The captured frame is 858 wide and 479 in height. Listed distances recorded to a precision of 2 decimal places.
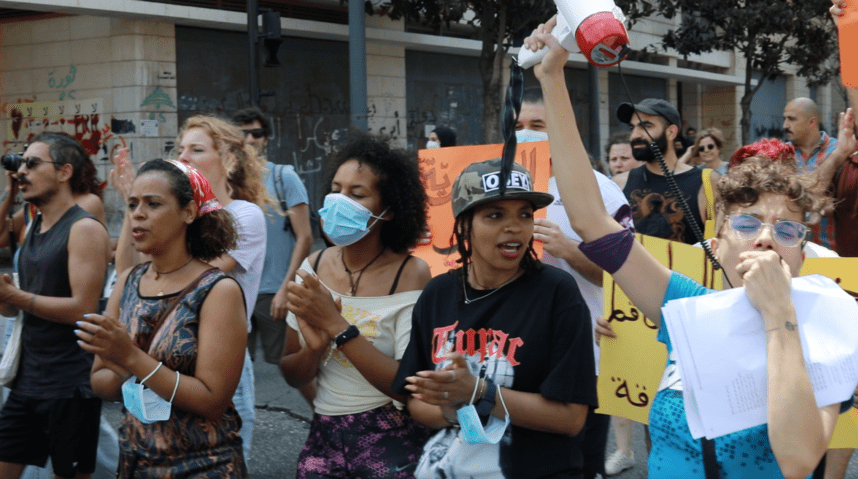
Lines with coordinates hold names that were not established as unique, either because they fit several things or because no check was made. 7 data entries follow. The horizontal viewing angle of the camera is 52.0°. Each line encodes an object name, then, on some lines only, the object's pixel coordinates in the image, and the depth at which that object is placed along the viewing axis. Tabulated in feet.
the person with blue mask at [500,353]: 7.66
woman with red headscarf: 8.86
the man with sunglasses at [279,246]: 18.38
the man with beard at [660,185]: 16.06
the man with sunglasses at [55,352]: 12.54
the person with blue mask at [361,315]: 9.25
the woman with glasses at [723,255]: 5.87
